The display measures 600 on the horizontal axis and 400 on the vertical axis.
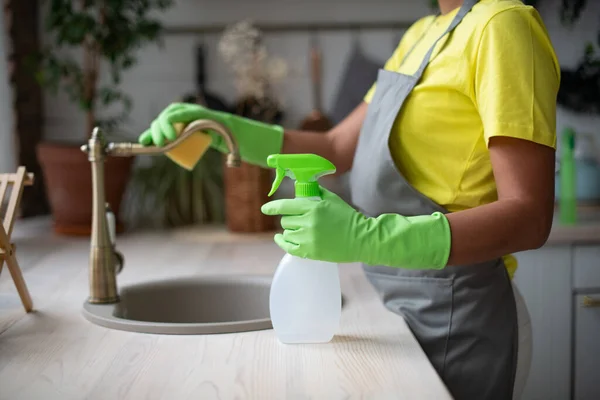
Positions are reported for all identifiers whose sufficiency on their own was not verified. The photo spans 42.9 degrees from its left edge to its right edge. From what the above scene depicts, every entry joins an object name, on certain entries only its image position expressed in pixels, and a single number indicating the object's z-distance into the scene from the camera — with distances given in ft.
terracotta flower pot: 7.11
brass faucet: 4.26
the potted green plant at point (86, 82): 7.16
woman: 3.29
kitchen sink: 4.86
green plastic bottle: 7.11
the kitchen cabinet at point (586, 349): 6.80
